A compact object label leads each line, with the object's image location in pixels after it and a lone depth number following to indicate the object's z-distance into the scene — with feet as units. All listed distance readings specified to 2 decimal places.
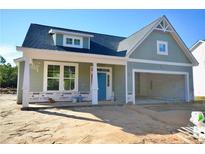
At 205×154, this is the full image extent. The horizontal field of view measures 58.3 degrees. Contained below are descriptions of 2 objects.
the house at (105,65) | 40.24
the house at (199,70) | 67.66
